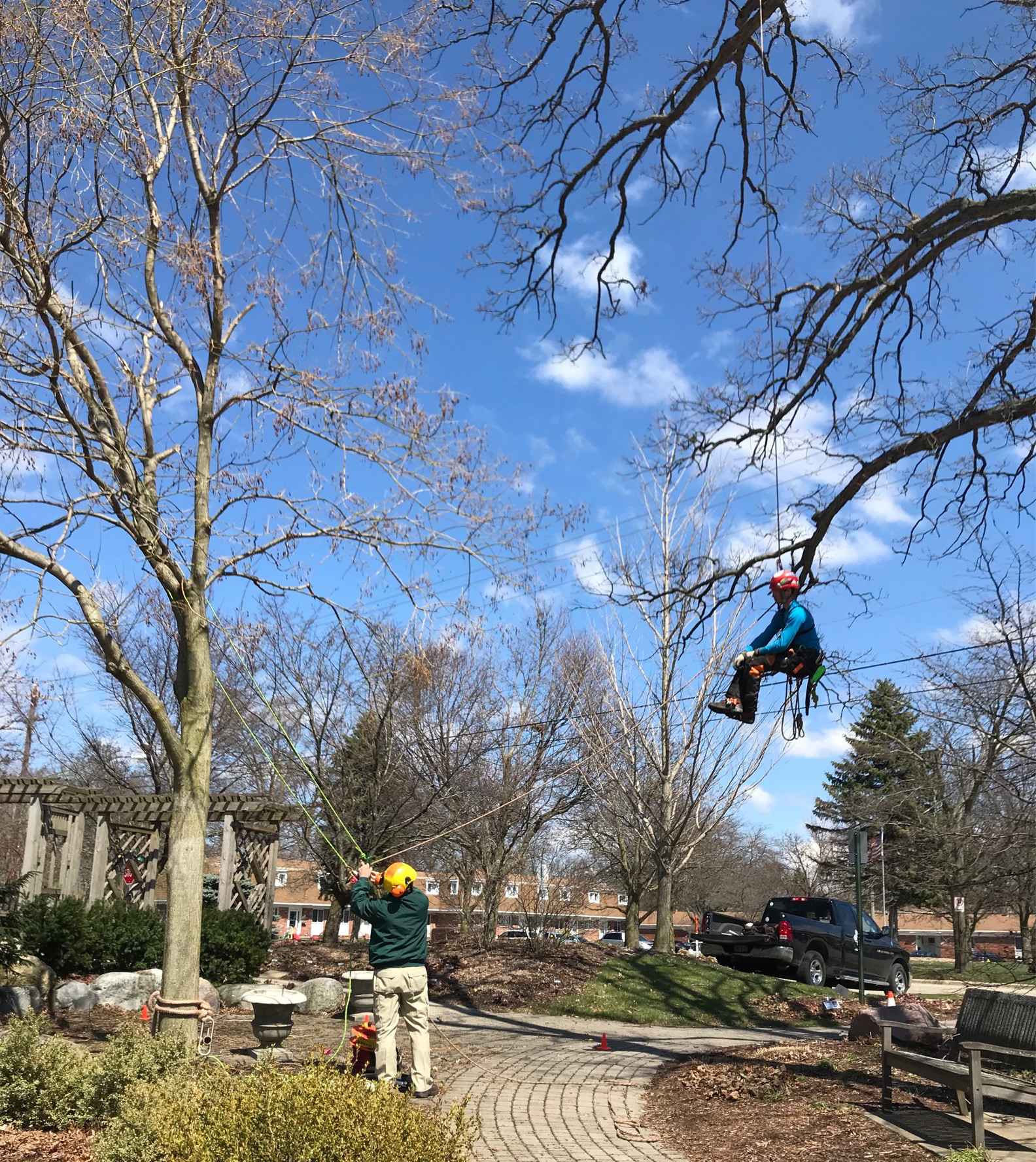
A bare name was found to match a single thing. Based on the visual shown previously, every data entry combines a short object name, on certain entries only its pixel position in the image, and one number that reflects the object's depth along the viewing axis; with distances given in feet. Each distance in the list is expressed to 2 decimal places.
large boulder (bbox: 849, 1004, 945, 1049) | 32.91
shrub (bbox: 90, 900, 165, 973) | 48.67
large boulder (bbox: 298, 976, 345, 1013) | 46.62
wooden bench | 24.31
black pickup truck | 64.80
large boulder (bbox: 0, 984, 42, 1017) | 39.37
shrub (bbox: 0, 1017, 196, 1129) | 21.70
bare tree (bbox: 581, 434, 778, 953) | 69.67
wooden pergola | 61.00
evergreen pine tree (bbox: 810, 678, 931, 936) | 90.22
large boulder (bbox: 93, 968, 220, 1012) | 44.83
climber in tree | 25.30
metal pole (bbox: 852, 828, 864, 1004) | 52.70
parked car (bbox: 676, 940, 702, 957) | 135.95
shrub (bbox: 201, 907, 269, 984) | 51.26
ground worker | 28.40
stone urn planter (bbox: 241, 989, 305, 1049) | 31.14
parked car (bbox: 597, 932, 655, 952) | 203.91
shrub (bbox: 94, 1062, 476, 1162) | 14.40
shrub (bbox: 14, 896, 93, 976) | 45.32
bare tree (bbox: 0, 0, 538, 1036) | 26.30
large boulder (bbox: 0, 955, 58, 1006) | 42.19
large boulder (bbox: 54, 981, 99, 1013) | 43.09
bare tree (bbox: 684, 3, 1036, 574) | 30.55
